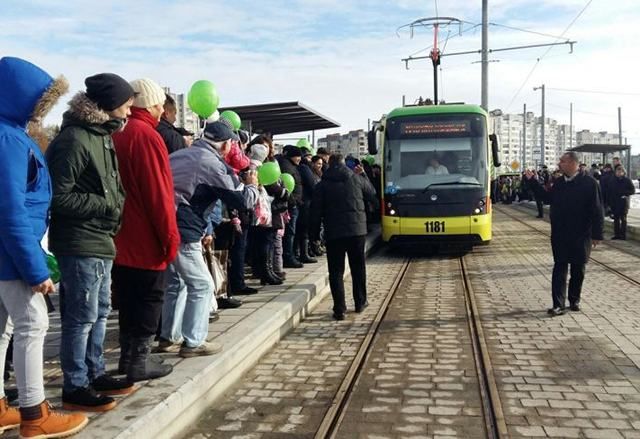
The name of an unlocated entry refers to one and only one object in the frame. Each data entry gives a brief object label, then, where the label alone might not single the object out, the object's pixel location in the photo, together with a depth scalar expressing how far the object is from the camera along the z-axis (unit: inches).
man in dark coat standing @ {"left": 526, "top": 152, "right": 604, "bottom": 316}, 277.6
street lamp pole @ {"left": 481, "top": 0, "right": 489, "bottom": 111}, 1001.5
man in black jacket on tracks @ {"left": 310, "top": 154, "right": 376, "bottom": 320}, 281.3
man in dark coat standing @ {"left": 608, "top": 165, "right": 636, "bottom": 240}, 611.2
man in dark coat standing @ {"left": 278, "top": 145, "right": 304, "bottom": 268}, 364.7
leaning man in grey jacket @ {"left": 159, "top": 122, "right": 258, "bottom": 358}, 181.2
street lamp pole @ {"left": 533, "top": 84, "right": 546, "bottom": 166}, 1914.4
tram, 474.3
